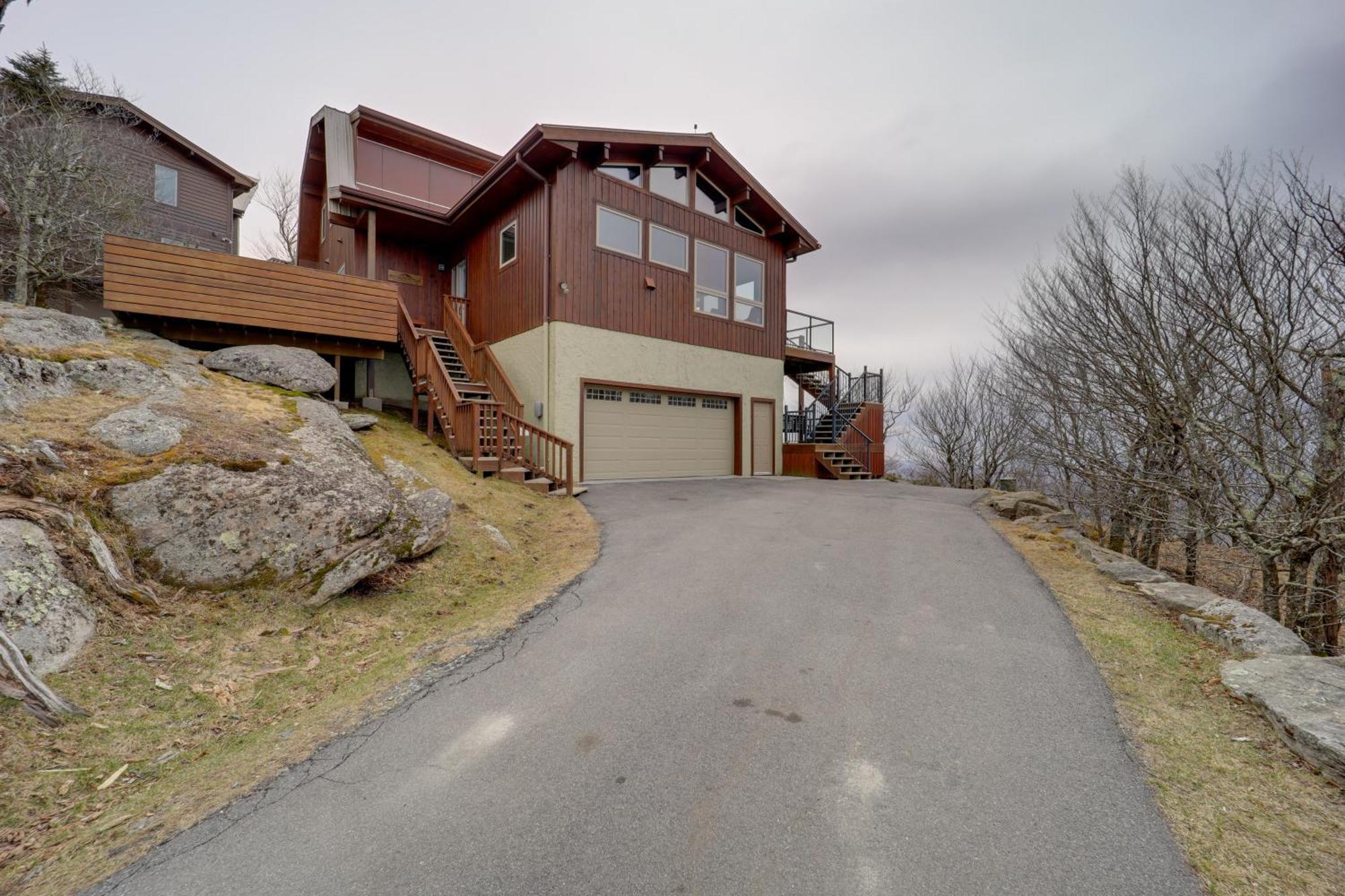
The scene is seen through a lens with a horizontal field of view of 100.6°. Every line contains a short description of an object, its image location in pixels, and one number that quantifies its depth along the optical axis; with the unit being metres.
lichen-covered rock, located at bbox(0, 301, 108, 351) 5.52
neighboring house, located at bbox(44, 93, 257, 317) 13.39
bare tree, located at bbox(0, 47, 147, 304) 11.20
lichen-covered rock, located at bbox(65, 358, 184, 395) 5.28
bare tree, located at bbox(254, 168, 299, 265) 27.64
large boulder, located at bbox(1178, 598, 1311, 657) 3.81
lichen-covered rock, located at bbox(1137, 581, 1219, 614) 4.62
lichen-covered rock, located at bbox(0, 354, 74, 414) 4.50
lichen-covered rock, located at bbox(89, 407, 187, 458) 4.38
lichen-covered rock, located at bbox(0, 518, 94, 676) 2.87
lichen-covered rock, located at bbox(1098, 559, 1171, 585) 5.45
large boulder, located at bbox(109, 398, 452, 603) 3.98
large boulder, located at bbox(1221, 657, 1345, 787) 2.56
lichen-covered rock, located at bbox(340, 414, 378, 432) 8.18
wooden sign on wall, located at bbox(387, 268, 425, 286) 14.19
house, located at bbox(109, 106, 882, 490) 10.65
